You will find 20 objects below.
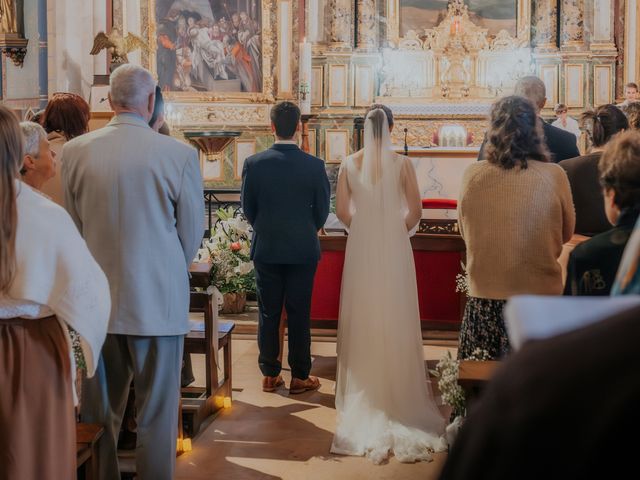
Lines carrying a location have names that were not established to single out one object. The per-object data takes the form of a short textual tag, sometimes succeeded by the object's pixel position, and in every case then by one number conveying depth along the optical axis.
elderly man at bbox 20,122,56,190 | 3.38
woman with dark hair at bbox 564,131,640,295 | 2.50
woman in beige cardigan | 3.62
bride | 4.66
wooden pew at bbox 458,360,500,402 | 2.83
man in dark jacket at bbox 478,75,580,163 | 4.63
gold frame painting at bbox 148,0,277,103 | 12.62
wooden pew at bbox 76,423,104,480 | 3.19
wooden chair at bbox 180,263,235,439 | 4.73
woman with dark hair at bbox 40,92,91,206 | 4.30
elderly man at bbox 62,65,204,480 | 3.37
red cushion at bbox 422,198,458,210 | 7.50
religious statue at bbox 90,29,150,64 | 9.64
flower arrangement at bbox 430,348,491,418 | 3.57
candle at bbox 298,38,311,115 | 9.82
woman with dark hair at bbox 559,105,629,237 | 4.17
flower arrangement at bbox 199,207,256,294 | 7.53
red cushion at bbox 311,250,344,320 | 7.12
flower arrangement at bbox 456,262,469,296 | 5.93
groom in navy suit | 5.23
